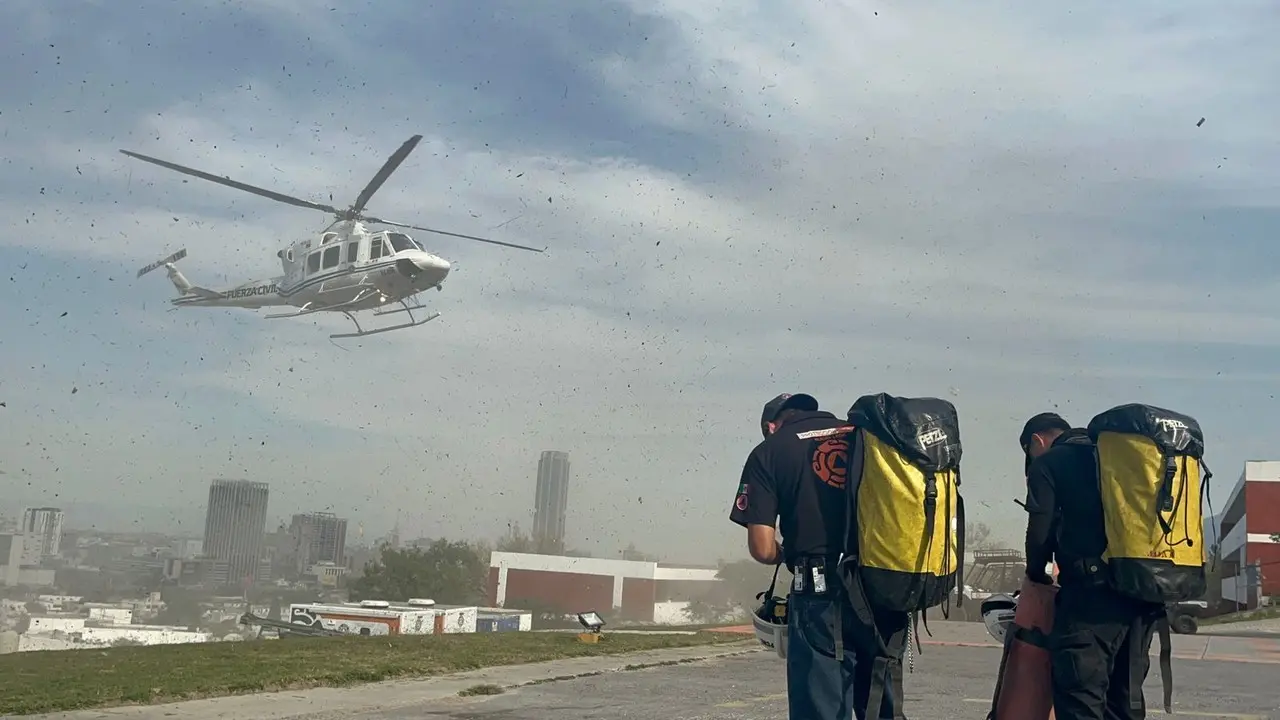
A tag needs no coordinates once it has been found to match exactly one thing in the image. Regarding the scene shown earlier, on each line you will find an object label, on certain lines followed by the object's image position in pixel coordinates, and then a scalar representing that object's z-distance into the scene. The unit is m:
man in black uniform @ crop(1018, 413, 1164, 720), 4.48
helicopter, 25.92
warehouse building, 68.06
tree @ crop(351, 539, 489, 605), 68.31
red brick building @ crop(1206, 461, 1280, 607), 47.53
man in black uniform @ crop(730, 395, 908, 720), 4.39
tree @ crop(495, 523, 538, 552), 82.12
